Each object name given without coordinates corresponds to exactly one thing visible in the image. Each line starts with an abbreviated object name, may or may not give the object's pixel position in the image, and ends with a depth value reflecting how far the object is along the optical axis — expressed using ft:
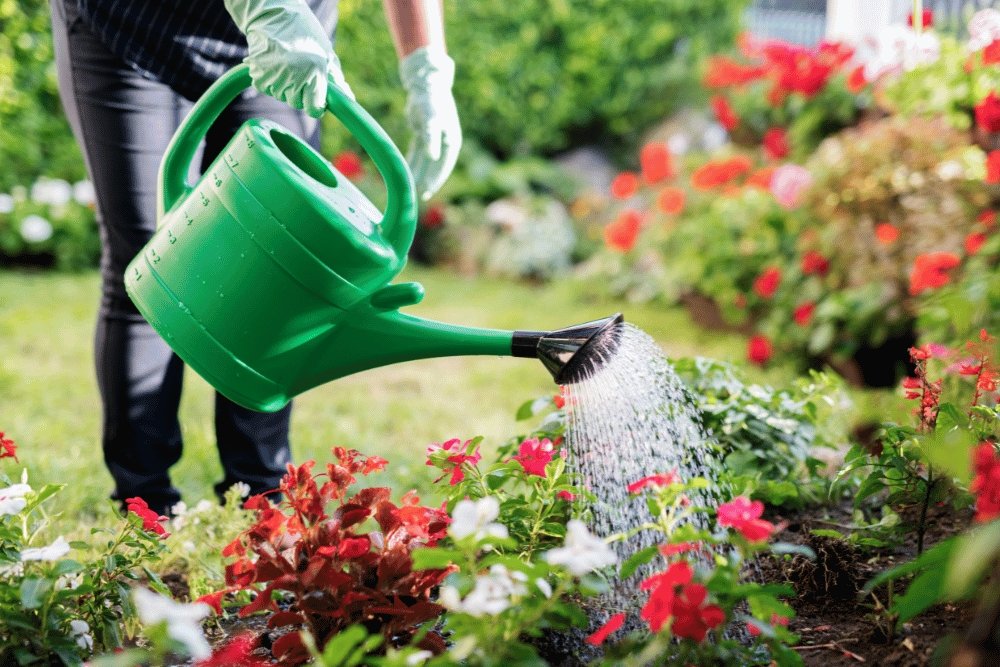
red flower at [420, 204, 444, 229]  17.40
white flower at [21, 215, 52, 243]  13.85
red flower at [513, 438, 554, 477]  3.96
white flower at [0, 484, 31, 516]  3.36
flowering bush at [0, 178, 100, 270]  13.91
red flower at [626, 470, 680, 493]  3.33
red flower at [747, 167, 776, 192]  12.17
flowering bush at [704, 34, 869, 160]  12.82
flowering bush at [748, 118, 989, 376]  8.84
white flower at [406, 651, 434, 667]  2.84
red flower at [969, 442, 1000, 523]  2.64
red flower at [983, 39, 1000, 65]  8.43
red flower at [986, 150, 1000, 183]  8.14
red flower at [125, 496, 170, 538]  3.78
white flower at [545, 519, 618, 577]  2.76
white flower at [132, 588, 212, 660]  2.33
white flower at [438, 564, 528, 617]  2.82
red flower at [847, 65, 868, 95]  12.01
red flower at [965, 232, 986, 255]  8.29
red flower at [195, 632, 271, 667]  3.04
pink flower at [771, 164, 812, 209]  10.76
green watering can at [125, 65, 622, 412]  3.82
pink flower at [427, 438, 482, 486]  4.08
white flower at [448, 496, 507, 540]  2.95
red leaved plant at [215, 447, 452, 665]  3.59
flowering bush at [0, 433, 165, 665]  3.28
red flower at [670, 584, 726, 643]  2.90
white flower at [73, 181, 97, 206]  14.45
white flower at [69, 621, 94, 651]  3.49
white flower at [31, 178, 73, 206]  14.08
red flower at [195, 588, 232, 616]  3.90
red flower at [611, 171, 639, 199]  14.73
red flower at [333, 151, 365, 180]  16.82
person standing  5.10
